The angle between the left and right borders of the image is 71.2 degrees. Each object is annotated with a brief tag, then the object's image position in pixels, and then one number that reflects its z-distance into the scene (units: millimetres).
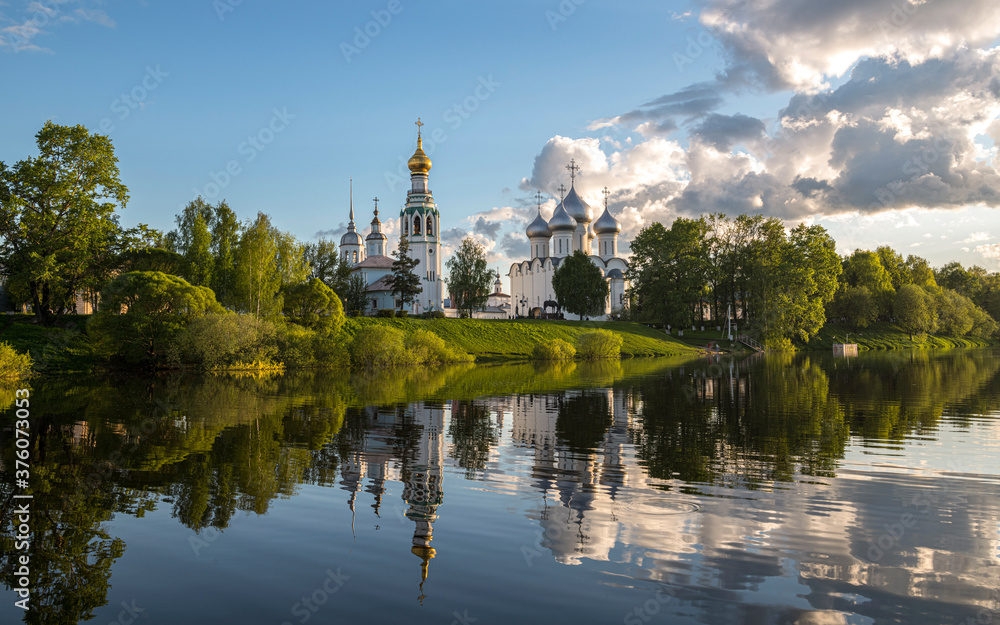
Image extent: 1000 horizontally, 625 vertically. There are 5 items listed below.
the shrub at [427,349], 46375
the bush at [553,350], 54312
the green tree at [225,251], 48656
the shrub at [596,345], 57969
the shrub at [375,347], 43375
